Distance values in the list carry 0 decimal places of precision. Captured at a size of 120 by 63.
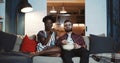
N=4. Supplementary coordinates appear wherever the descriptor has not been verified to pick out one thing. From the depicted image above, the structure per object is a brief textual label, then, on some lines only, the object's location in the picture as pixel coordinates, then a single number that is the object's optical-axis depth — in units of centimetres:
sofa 218
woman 266
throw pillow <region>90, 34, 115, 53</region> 284
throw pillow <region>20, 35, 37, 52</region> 271
